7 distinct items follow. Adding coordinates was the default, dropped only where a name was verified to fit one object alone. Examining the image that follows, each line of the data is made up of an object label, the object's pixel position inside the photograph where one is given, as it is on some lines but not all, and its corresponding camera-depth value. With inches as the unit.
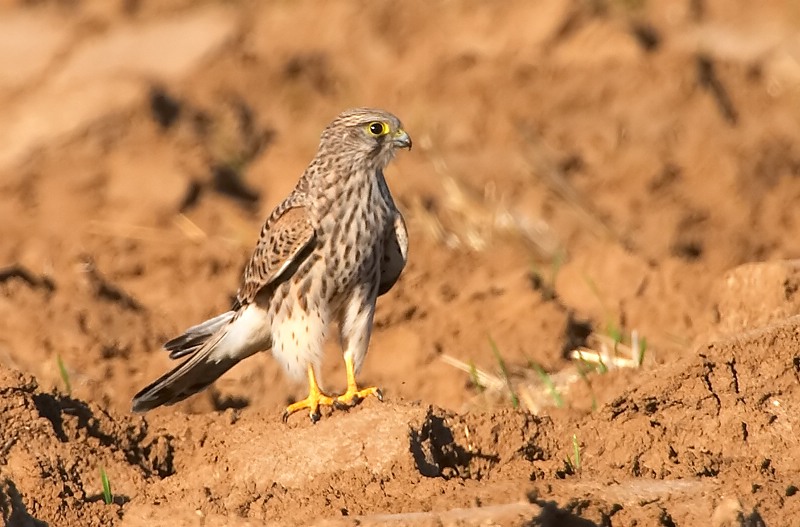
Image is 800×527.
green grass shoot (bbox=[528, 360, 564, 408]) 503.2
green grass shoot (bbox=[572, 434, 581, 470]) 401.4
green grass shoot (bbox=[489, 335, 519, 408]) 519.9
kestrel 494.0
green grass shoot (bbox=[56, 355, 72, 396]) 509.0
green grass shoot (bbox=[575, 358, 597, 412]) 503.0
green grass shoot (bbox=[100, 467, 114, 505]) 386.0
